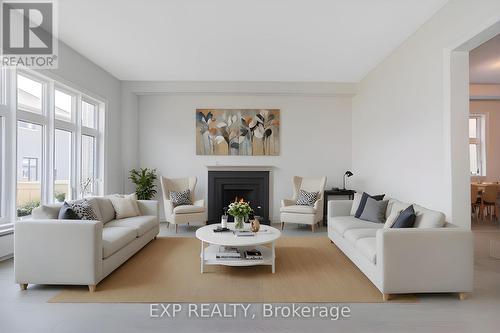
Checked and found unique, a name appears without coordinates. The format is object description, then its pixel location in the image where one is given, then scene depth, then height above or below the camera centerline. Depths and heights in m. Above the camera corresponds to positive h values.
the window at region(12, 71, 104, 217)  4.20 +0.44
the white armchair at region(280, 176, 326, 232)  5.80 -0.81
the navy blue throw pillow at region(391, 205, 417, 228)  3.21 -0.57
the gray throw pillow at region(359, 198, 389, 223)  4.32 -0.64
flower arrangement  4.07 -0.60
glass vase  4.12 -0.77
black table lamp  6.45 -0.11
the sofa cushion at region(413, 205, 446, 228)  3.05 -0.55
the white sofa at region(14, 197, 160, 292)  2.96 -0.84
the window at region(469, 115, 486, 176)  7.80 +0.61
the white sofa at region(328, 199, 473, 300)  2.80 -0.88
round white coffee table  3.45 -0.88
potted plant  6.46 -0.33
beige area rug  2.83 -1.25
